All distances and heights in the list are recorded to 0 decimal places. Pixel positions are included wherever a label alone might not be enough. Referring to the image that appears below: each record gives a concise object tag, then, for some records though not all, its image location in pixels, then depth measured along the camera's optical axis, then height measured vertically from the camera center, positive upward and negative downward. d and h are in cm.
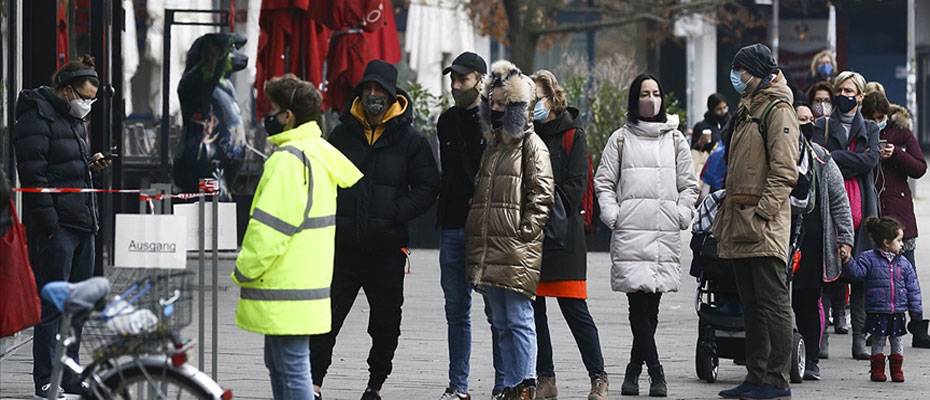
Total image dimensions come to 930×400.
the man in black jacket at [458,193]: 1944 -8
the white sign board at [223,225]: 1942 -25
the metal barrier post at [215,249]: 1928 -37
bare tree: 5591 +270
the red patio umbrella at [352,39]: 3198 +128
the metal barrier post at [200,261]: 1895 -42
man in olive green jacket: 1945 -16
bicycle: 1326 -57
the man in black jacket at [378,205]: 1922 -14
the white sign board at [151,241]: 1691 -29
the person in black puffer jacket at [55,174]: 1950 +2
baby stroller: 2166 -79
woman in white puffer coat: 2067 -15
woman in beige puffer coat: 1859 -17
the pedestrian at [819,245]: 2231 -39
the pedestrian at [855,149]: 2458 +20
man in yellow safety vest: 1544 -28
